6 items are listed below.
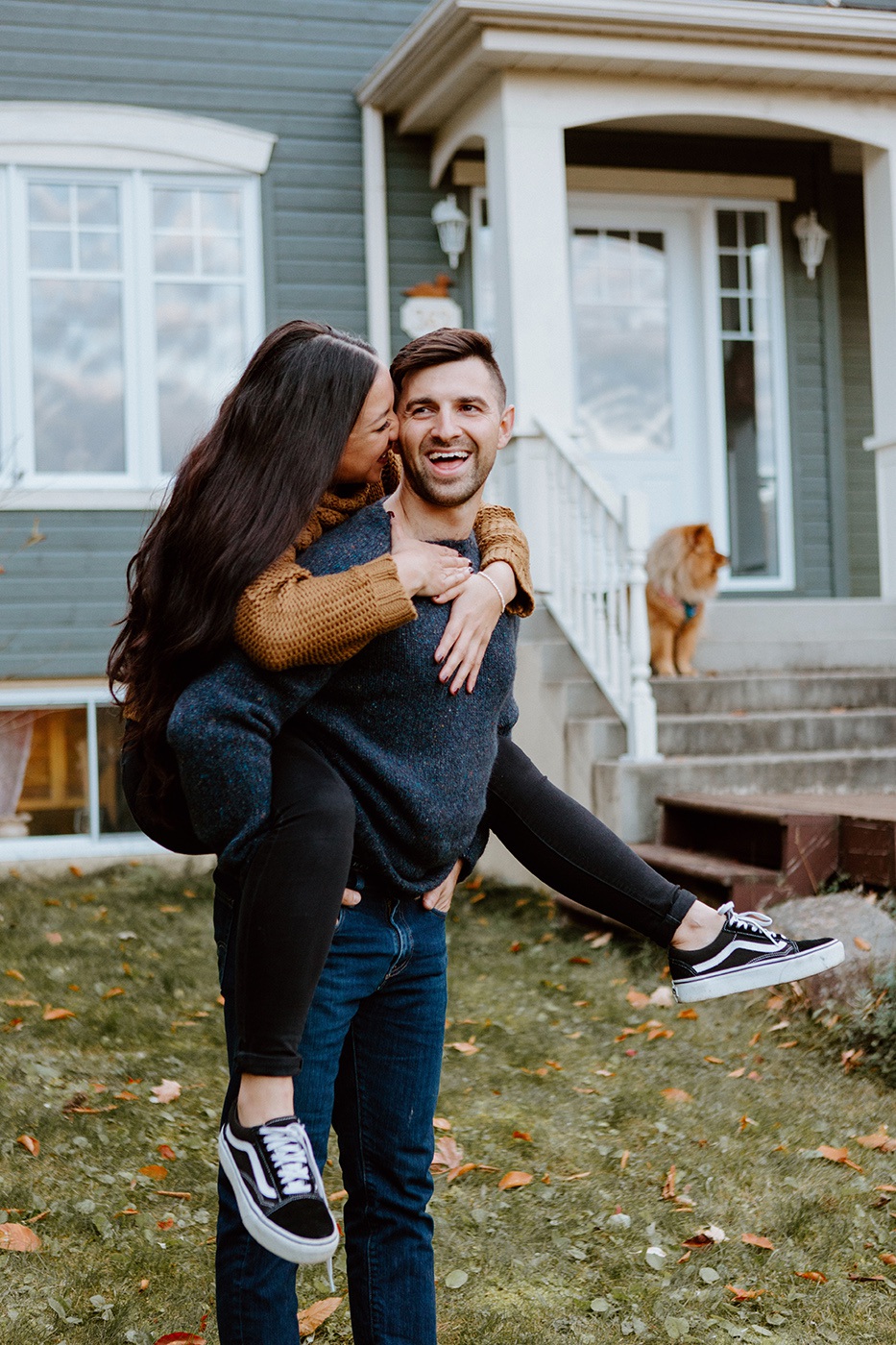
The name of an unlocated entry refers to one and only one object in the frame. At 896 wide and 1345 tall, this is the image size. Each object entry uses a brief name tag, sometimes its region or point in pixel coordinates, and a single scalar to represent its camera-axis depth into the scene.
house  6.84
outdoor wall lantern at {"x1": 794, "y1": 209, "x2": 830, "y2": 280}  8.86
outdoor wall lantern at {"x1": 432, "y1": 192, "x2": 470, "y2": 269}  8.13
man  1.99
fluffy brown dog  6.66
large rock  4.36
